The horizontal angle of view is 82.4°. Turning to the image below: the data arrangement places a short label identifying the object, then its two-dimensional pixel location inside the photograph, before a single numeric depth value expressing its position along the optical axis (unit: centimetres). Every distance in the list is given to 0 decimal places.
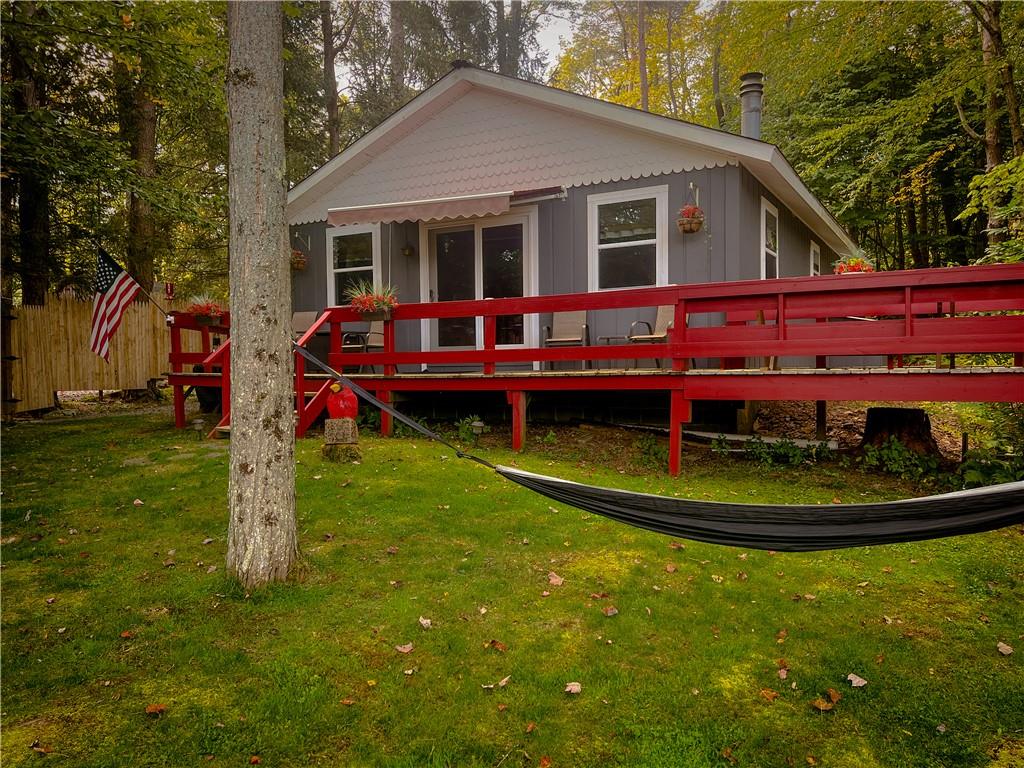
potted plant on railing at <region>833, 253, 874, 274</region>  640
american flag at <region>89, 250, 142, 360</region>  706
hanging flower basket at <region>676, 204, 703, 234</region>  696
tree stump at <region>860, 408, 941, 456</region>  548
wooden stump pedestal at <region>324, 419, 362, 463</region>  540
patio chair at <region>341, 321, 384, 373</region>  845
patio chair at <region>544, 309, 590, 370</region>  747
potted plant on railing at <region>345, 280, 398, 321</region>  648
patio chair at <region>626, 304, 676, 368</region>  689
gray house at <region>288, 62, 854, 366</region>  718
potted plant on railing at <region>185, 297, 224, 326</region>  737
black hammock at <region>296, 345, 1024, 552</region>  203
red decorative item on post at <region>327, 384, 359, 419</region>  561
